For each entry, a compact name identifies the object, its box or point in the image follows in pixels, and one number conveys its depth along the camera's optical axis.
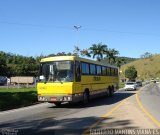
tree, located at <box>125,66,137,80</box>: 152.06
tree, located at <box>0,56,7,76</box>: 99.00
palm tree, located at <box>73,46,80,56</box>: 72.94
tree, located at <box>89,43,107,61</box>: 93.38
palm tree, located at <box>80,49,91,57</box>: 81.01
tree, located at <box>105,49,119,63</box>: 98.31
